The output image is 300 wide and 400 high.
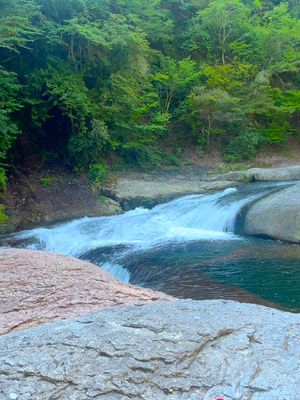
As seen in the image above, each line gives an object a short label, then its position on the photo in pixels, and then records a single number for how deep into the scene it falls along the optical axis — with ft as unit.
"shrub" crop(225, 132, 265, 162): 62.44
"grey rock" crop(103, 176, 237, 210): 43.93
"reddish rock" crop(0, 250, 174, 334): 13.01
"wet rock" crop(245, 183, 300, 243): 32.19
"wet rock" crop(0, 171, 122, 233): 40.40
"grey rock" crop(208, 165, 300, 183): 48.08
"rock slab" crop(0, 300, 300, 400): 7.20
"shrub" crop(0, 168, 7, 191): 40.86
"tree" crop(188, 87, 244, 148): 58.49
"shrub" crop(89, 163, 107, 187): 47.62
